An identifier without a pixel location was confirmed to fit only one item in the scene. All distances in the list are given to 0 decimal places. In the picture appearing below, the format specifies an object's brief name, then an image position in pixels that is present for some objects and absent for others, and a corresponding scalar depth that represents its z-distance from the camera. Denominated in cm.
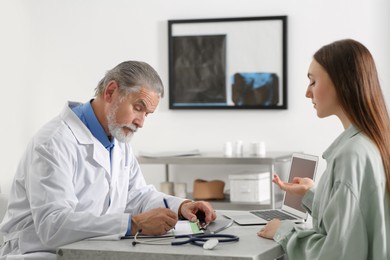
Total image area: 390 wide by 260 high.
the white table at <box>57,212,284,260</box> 212
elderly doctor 240
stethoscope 222
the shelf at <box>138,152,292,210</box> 461
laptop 274
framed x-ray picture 492
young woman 190
